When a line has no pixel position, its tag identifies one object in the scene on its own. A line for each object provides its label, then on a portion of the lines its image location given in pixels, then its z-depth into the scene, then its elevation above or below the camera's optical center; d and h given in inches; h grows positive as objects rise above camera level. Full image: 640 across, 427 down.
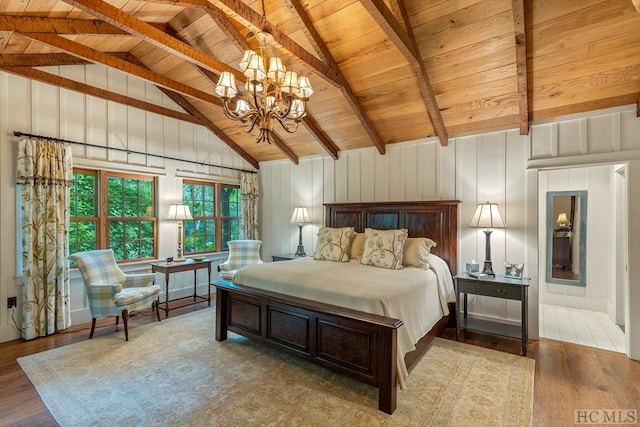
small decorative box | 150.3 -28.1
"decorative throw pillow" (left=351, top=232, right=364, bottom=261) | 166.7 -19.3
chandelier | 104.0 +43.4
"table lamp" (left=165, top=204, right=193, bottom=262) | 188.4 -2.6
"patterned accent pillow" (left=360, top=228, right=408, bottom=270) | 142.7 -18.2
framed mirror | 187.0 -16.1
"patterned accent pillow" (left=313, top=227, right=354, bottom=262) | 163.8 -18.7
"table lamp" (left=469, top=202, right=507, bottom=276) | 145.7 -4.8
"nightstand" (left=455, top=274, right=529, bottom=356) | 127.4 -36.0
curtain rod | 141.8 +35.1
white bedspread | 100.5 -29.0
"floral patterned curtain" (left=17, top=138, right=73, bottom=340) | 139.6 -10.7
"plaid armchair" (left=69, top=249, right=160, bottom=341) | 137.7 -37.1
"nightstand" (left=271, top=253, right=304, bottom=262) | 211.0 -32.2
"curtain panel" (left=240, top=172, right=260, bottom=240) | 241.6 +5.7
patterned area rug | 85.7 -58.1
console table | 171.0 -33.0
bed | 90.4 -40.9
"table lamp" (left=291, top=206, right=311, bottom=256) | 219.3 -5.0
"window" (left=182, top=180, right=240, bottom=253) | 216.4 -3.3
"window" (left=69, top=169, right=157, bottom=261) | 164.7 -1.7
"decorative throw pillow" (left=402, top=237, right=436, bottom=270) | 143.4 -19.9
